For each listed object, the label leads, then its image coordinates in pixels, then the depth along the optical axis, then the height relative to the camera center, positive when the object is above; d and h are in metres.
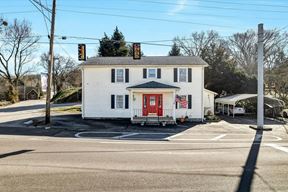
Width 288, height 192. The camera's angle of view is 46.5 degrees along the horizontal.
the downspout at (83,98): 31.14 -0.02
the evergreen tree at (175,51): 59.87 +8.43
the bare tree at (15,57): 60.83 +8.38
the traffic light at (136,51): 24.34 +3.42
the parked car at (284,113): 37.31 -1.70
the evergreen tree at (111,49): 53.78 +7.88
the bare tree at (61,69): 84.75 +7.42
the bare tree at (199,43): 62.62 +10.42
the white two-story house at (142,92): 30.53 +0.82
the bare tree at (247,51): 59.91 +9.03
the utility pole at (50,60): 25.36 +2.87
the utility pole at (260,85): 25.00 +0.97
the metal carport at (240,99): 36.29 -0.34
